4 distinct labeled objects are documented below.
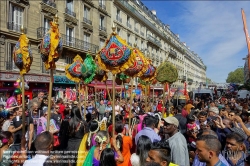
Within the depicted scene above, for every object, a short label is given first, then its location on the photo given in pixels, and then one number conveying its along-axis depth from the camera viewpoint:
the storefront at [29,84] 13.54
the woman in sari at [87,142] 3.65
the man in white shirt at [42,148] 2.72
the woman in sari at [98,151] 3.24
